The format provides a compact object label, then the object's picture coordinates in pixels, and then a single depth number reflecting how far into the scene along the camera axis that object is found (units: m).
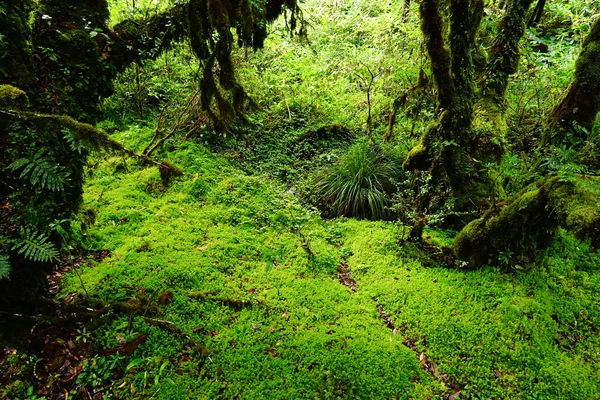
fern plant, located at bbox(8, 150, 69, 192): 2.16
